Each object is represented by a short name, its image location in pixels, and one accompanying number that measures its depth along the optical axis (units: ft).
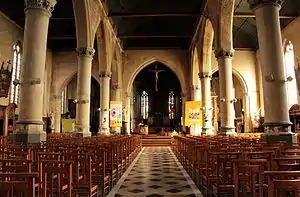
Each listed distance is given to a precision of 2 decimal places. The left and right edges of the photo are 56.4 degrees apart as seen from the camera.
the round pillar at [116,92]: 84.94
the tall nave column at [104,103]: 63.73
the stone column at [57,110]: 87.56
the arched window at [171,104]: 131.52
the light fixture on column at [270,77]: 27.50
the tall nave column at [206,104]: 66.64
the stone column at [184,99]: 93.56
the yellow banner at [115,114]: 63.57
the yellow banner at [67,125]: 76.33
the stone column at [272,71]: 26.76
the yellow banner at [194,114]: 64.03
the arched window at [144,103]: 133.39
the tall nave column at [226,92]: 47.19
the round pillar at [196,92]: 86.17
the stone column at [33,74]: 28.37
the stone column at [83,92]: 48.91
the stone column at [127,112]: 90.85
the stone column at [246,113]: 86.48
